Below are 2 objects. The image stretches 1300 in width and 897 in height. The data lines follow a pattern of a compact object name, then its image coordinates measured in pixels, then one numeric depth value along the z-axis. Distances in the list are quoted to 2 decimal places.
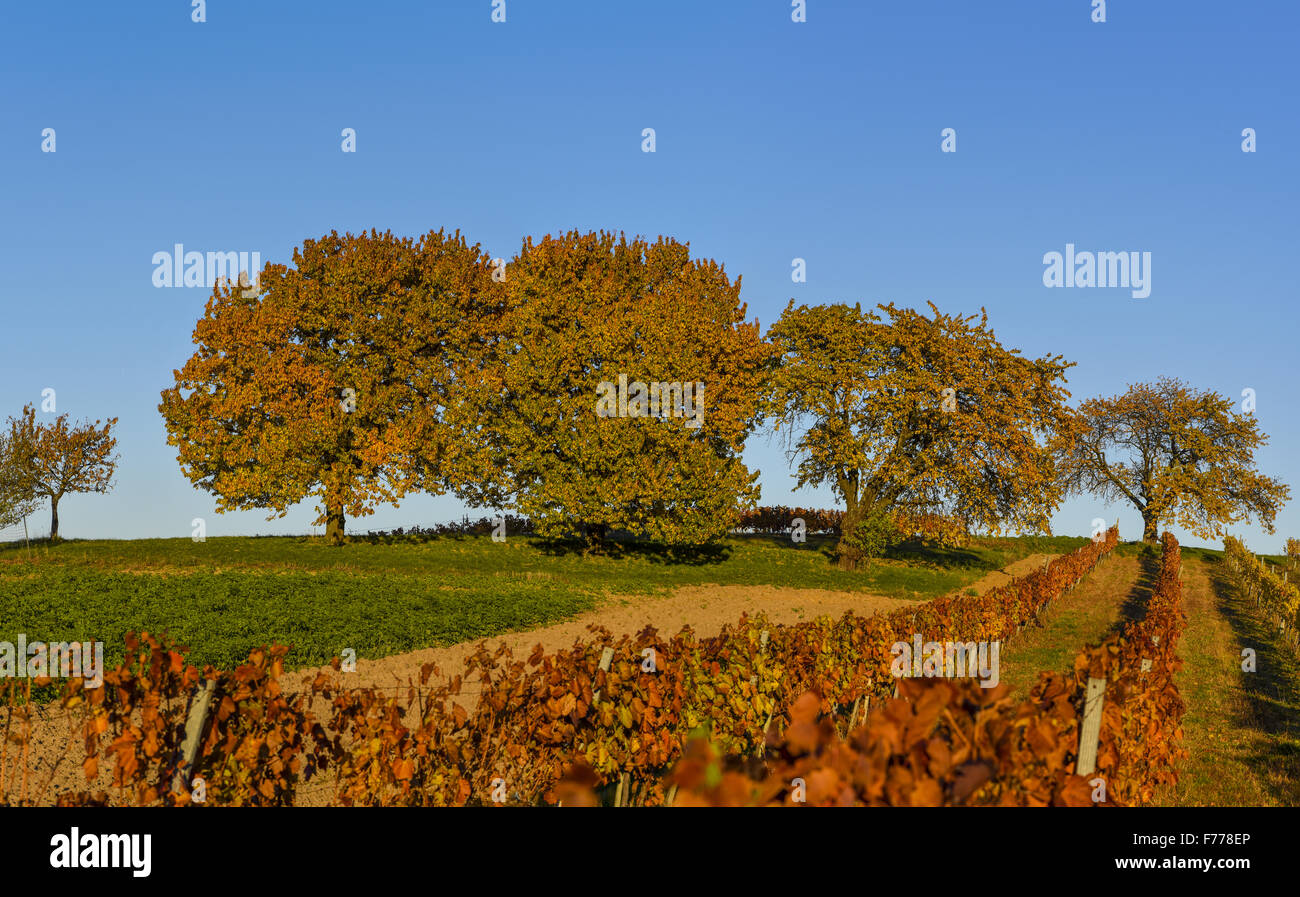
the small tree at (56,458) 45.31
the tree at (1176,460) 53.94
